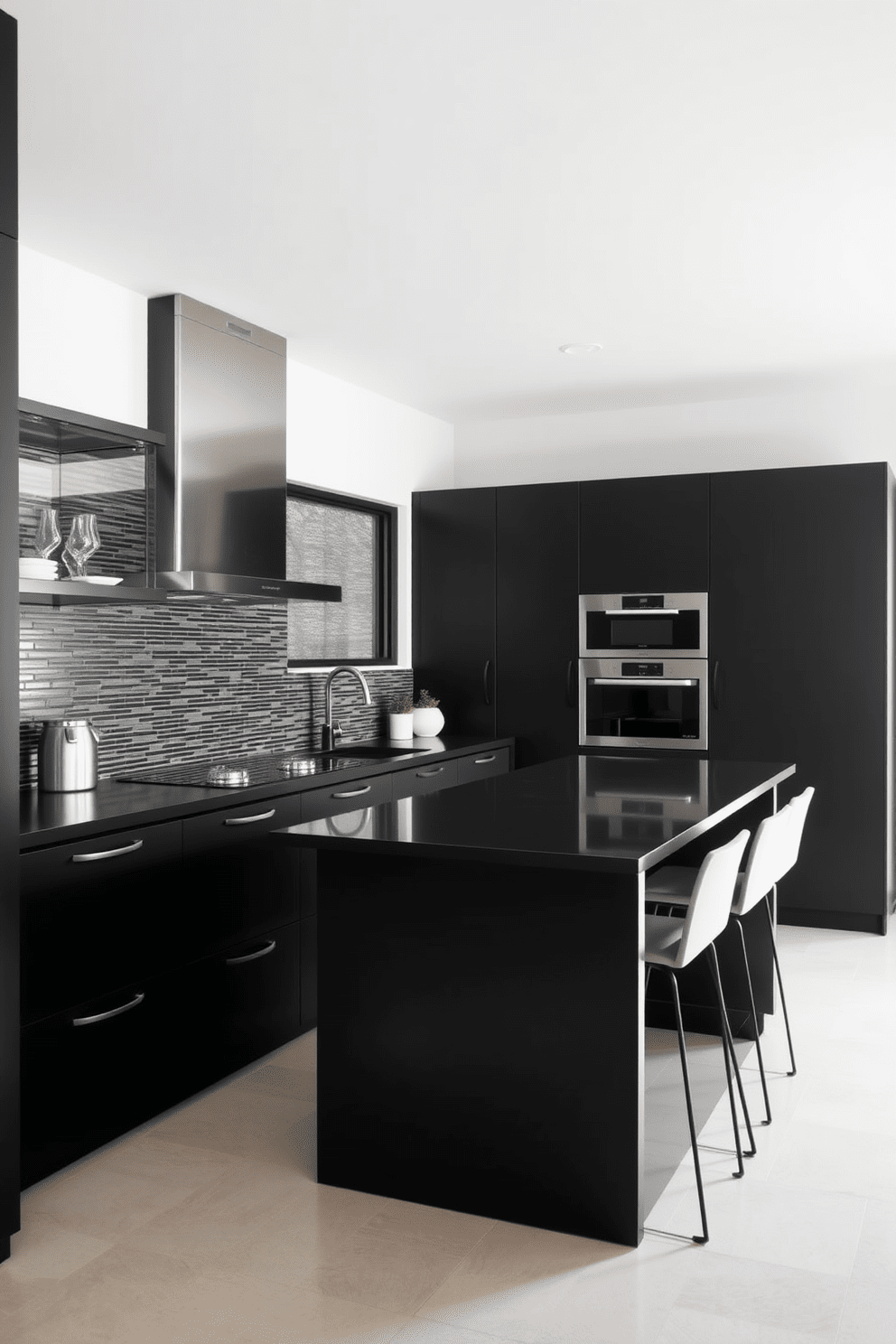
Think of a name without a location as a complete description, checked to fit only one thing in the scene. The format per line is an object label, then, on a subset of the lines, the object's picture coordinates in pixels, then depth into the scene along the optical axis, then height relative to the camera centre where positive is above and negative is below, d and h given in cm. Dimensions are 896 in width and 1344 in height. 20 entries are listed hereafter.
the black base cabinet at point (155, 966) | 279 -85
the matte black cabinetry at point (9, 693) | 243 -6
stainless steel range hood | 404 +79
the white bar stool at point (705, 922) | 247 -58
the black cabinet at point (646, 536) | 548 +64
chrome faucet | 509 -28
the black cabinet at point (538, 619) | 579 +24
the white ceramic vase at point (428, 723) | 572 -29
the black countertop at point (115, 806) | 282 -40
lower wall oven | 551 -19
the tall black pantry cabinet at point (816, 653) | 515 +6
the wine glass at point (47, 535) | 328 +37
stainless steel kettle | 347 -29
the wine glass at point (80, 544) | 341 +36
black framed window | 532 +46
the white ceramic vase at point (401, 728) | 559 -31
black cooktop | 373 -38
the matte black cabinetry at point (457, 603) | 598 +33
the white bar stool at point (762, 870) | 301 -57
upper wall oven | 549 +20
